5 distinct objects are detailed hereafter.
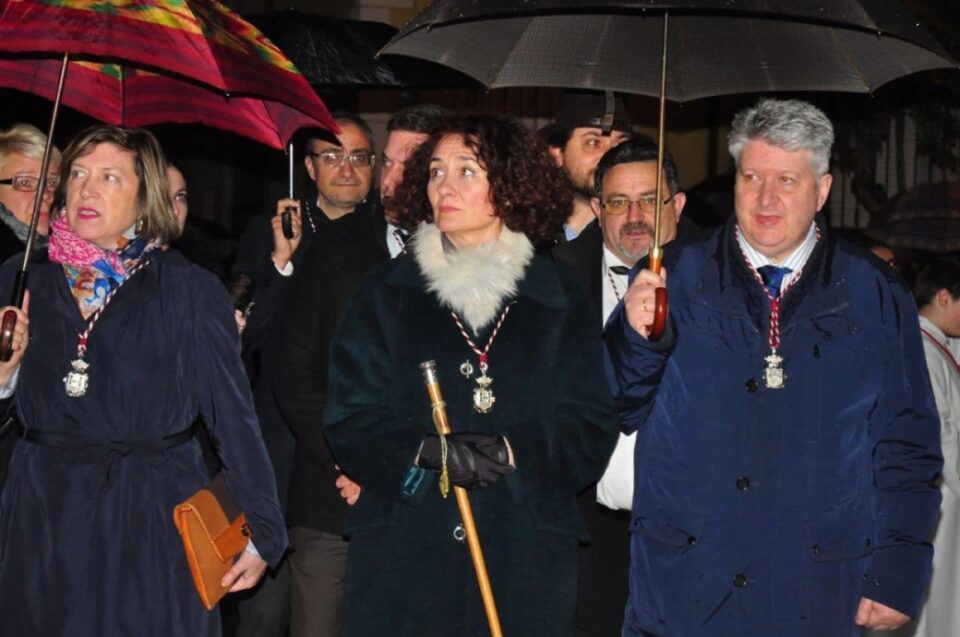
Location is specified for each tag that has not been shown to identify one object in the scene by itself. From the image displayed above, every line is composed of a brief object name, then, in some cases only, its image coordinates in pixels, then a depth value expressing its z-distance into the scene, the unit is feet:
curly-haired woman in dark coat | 18.16
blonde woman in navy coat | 18.81
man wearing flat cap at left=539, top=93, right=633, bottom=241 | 26.18
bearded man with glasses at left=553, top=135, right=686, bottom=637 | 21.93
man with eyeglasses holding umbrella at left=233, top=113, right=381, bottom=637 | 24.71
